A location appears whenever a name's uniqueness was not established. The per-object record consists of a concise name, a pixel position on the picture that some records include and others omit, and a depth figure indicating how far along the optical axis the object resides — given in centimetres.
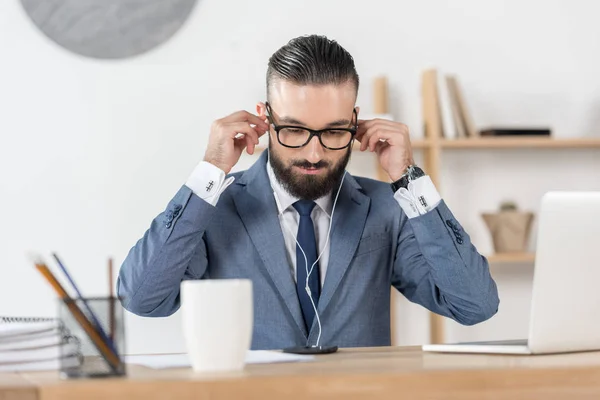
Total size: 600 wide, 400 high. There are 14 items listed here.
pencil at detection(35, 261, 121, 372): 162
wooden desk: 152
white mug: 162
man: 230
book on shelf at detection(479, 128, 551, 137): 348
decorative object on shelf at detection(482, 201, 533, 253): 347
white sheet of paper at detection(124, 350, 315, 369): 175
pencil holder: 162
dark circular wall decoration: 333
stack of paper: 177
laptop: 180
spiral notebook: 181
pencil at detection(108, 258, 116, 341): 165
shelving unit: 342
